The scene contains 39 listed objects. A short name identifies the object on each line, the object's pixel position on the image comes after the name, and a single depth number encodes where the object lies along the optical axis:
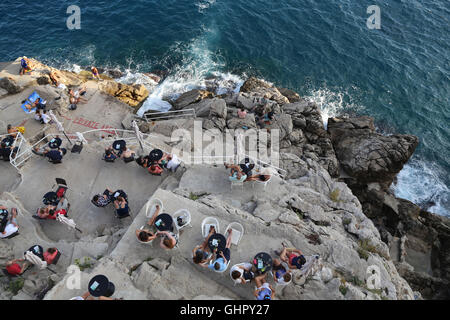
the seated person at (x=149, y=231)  10.34
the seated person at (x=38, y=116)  19.37
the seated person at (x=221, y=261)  9.59
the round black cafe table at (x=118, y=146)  14.94
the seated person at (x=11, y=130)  17.33
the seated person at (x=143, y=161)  14.55
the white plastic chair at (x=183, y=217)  11.05
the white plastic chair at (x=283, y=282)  9.73
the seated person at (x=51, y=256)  10.96
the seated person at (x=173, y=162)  14.75
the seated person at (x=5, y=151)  15.80
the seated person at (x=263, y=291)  9.10
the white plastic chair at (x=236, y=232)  10.86
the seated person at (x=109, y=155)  14.88
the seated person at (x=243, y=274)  9.47
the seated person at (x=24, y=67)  23.16
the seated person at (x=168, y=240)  10.23
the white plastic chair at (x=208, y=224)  10.99
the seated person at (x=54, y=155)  14.72
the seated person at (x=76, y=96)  21.08
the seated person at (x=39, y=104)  19.66
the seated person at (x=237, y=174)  13.31
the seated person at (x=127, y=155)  14.80
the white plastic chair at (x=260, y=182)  13.74
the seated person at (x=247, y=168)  13.51
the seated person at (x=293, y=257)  9.85
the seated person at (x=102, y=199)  13.02
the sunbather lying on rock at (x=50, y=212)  12.74
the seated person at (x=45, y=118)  19.11
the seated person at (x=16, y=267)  10.38
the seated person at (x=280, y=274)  9.62
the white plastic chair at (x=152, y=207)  11.53
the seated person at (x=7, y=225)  11.64
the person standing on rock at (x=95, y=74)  24.98
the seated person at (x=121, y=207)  12.71
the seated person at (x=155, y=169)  14.50
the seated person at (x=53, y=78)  23.73
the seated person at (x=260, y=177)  13.50
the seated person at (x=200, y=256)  9.77
